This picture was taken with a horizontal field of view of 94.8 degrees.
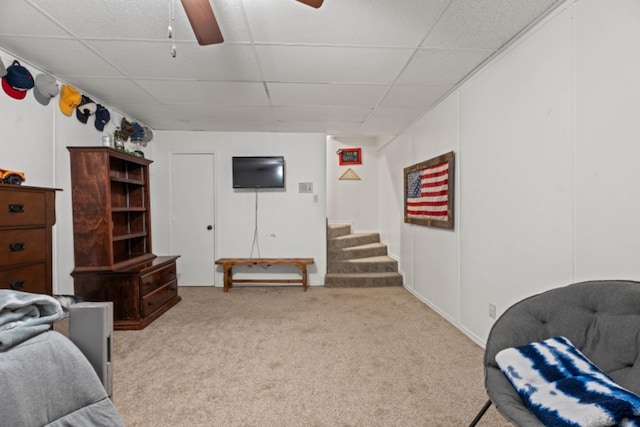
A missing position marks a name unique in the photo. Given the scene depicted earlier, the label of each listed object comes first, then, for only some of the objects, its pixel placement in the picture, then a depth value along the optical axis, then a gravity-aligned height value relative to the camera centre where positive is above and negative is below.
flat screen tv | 4.44 +0.57
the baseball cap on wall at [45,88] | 2.46 +1.06
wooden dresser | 1.76 -0.16
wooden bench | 4.25 -0.78
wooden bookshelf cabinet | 2.86 -0.39
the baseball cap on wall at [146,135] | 4.11 +1.09
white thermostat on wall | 4.59 +0.35
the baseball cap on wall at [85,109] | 2.98 +1.06
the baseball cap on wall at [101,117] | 3.26 +1.07
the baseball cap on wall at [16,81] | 2.22 +1.02
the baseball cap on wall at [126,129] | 3.58 +1.03
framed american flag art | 2.98 +0.19
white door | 4.50 -0.12
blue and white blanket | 0.86 -0.61
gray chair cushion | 1.05 -0.51
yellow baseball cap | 2.75 +1.08
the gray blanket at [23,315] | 0.75 -0.29
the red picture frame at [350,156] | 5.88 +1.06
